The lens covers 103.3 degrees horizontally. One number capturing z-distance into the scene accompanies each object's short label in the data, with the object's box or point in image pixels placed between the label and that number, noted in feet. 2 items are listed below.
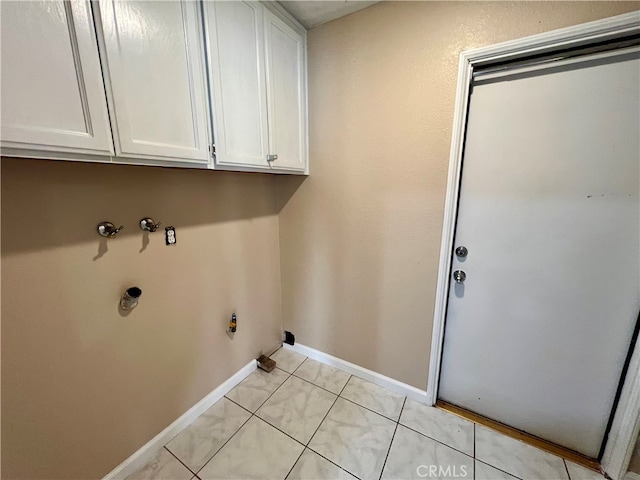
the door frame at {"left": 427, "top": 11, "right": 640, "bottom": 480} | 3.21
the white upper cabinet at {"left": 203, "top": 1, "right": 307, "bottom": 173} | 3.65
